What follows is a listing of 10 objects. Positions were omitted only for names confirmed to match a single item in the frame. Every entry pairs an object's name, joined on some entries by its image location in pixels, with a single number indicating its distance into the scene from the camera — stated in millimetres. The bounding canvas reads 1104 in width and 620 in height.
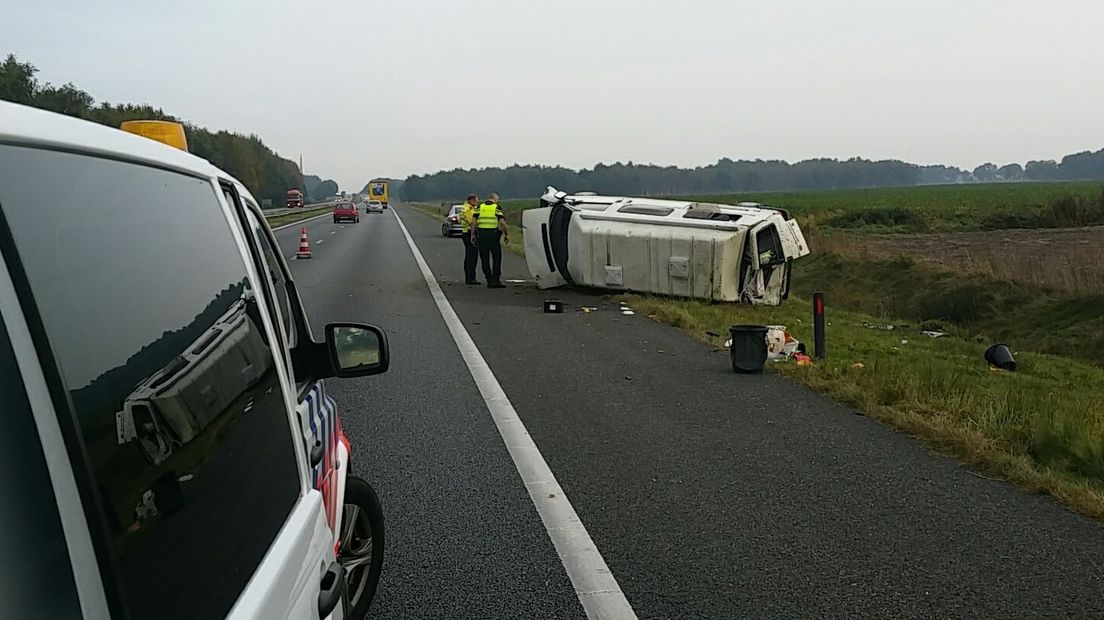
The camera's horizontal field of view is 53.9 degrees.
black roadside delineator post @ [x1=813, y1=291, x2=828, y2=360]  10766
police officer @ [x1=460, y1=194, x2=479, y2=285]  19859
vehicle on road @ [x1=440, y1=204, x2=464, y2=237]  42031
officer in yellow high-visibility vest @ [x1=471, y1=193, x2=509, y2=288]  19219
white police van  1268
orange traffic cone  28594
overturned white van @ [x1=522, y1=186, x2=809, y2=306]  16516
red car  64875
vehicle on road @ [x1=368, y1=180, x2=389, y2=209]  105625
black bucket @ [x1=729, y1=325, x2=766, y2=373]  9766
